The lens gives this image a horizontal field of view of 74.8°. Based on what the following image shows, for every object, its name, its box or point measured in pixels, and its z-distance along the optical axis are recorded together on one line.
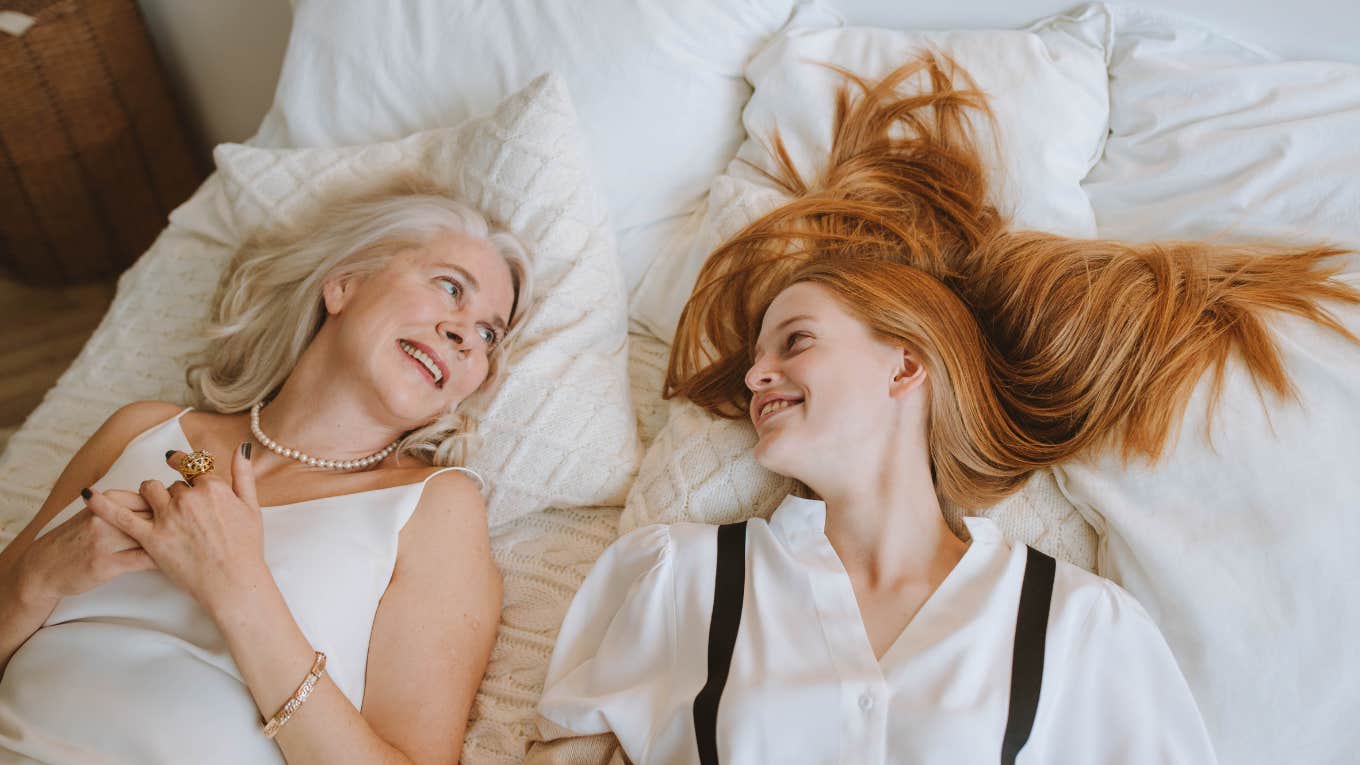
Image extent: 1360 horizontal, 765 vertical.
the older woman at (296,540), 1.24
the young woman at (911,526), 1.25
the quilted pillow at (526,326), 1.66
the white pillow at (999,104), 1.72
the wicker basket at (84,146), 2.52
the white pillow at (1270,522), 1.28
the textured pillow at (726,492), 1.50
